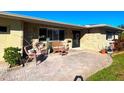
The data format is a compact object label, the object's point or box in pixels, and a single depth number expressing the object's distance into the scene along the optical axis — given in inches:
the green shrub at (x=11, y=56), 110.8
